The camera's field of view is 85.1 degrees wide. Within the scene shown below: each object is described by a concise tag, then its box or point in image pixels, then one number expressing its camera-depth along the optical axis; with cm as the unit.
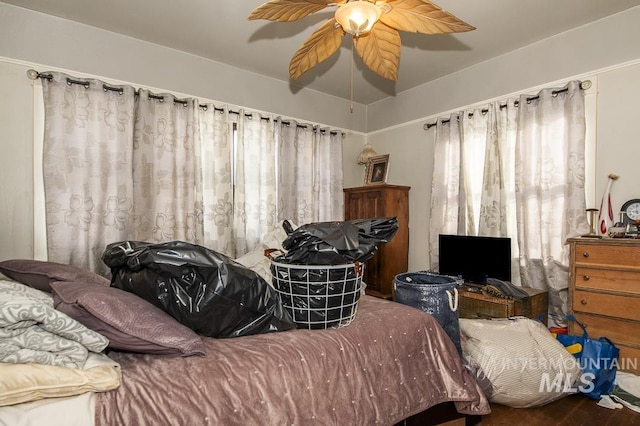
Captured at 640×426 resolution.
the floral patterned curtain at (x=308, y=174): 405
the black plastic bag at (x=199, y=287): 119
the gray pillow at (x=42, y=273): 149
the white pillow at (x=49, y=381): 84
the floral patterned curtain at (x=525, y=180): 290
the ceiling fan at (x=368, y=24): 177
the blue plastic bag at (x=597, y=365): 222
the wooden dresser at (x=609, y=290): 229
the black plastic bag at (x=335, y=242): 132
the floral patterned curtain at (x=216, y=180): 353
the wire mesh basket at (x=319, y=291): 131
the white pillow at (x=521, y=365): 208
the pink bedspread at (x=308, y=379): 100
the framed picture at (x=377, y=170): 445
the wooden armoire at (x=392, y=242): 404
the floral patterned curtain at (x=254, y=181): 370
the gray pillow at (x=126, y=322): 106
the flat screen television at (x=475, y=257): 311
